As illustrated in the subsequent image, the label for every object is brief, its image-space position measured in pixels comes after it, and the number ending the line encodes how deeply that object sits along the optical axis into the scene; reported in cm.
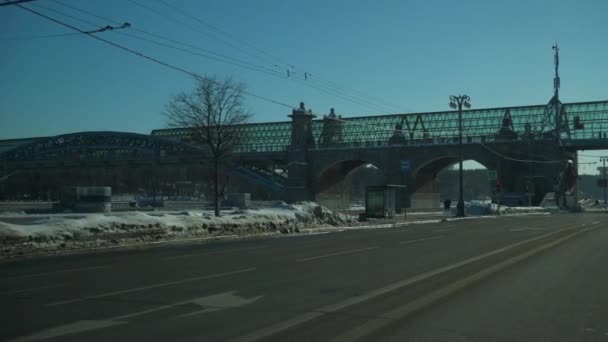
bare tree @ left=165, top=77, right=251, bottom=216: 3334
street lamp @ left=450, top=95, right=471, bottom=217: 5077
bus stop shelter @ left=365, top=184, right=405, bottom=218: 4191
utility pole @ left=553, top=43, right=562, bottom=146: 7225
